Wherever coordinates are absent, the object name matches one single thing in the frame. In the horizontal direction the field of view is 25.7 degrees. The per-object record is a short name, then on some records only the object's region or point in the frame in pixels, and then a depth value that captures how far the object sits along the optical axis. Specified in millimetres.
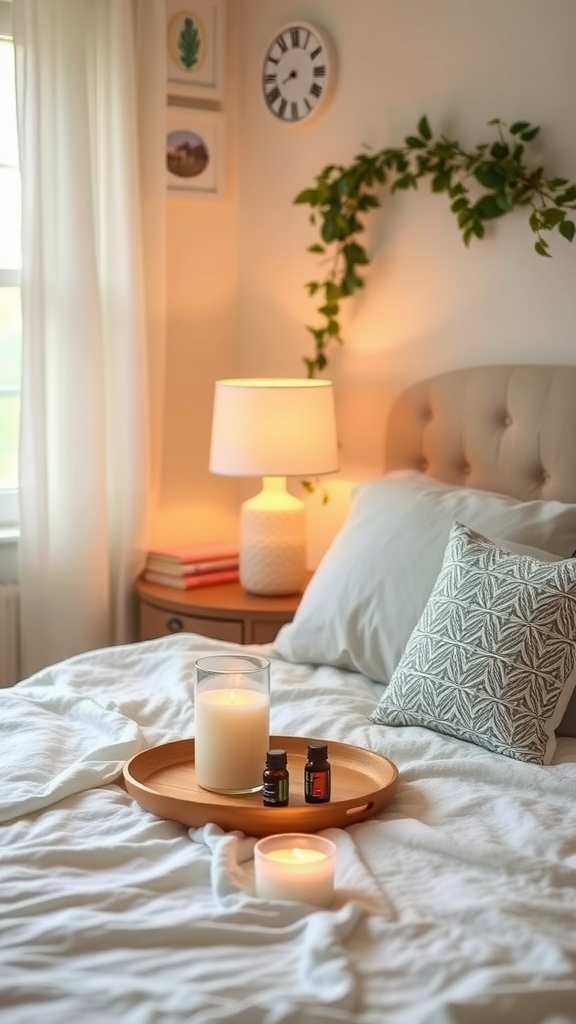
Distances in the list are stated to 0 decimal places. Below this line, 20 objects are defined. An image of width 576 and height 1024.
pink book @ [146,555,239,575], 3266
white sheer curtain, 3127
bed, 1318
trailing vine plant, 2750
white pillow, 2396
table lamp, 3049
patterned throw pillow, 2031
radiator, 3266
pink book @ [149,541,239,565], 3277
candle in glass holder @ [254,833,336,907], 1469
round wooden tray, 1698
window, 3229
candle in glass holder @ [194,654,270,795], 1810
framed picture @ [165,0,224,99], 3443
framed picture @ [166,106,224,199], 3475
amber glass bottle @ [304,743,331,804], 1760
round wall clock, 3266
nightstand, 3047
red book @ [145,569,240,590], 3266
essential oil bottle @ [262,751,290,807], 1744
